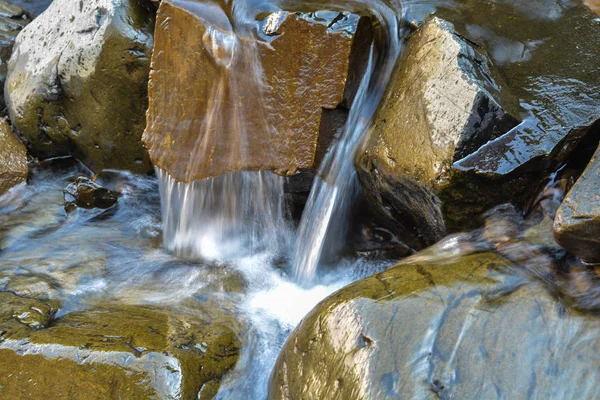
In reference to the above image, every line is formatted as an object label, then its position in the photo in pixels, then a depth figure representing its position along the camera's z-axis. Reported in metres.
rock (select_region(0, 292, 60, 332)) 3.45
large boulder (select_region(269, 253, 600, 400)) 2.37
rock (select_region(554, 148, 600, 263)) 2.67
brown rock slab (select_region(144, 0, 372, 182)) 3.74
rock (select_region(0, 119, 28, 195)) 5.43
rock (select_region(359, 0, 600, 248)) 3.20
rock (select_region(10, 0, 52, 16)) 7.53
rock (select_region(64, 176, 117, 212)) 5.13
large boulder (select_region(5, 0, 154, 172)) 4.88
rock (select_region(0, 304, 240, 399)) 2.93
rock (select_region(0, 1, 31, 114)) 6.27
